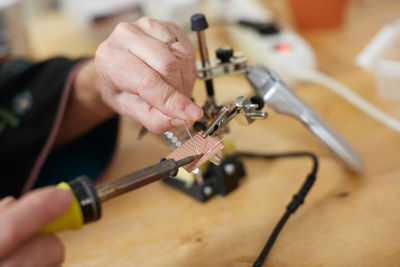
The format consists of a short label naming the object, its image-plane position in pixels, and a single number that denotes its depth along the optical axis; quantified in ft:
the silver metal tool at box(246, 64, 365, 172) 1.54
